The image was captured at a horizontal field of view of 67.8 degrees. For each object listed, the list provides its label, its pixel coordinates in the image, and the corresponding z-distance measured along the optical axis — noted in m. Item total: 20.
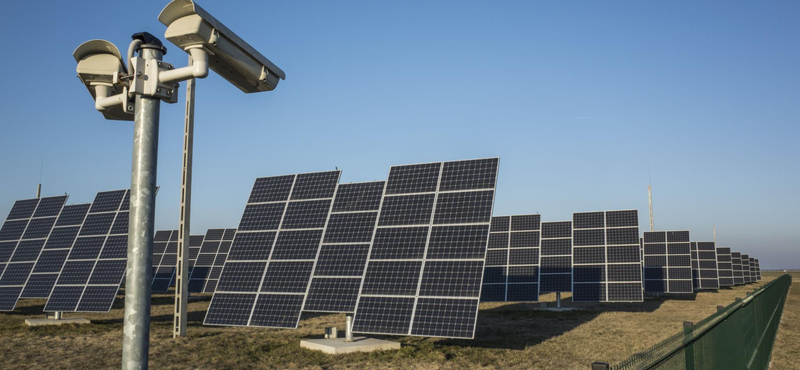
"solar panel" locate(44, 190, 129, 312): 23.31
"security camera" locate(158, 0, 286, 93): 4.77
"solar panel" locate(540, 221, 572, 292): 31.70
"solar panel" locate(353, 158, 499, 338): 16.14
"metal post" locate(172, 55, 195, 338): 19.05
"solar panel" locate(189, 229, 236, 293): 41.88
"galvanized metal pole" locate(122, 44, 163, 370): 4.25
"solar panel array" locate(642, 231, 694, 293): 43.12
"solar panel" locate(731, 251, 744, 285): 76.06
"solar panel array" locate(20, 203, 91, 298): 25.33
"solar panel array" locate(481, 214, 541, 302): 31.91
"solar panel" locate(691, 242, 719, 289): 55.44
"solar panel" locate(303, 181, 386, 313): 18.28
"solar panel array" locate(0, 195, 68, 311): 26.16
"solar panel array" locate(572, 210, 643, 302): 30.33
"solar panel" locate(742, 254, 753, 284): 87.88
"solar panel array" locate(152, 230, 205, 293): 43.09
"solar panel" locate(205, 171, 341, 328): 19.00
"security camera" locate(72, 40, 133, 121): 5.05
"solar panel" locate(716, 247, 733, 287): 65.97
